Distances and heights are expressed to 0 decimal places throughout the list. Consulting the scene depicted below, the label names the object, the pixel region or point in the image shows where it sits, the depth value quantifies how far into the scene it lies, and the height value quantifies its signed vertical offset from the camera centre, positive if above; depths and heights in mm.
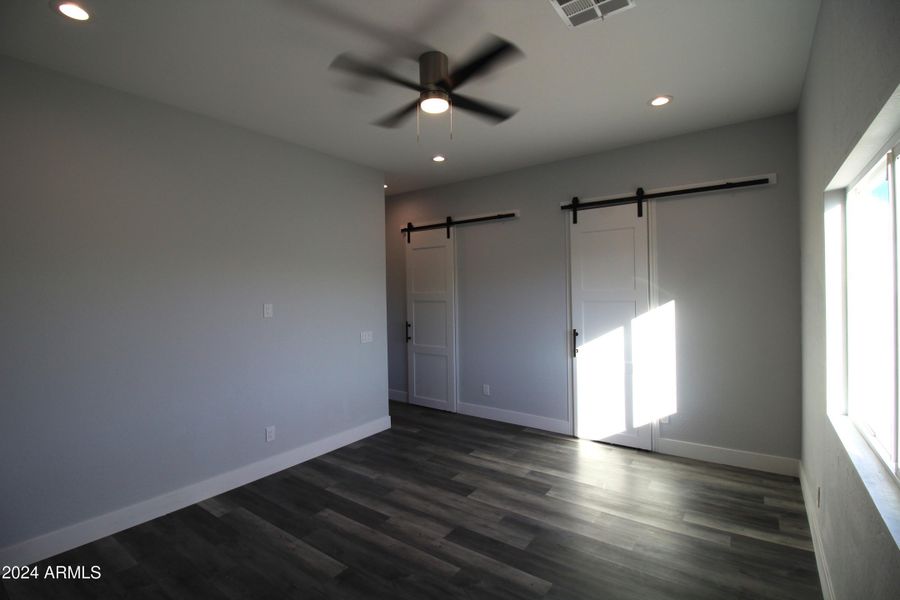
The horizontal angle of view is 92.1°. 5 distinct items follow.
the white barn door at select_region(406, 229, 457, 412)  5324 -294
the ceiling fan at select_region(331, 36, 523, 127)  2098 +1102
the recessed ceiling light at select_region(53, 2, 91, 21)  1968 +1354
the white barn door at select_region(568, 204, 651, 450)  4016 -198
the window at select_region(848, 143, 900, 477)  1445 -76
